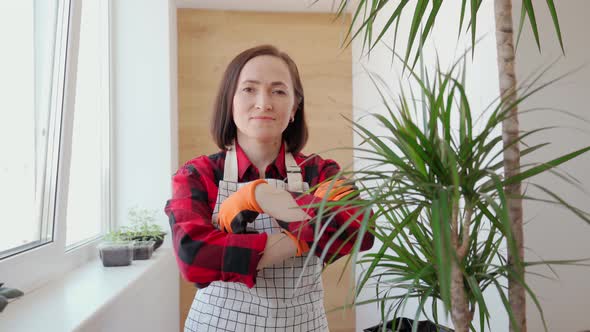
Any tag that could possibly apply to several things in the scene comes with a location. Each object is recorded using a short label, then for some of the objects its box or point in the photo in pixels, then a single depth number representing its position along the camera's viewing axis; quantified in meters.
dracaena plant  0.62
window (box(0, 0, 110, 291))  1.48
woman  1.14
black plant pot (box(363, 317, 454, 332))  1.41
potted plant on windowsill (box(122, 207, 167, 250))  2.41
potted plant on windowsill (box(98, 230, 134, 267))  2.08
